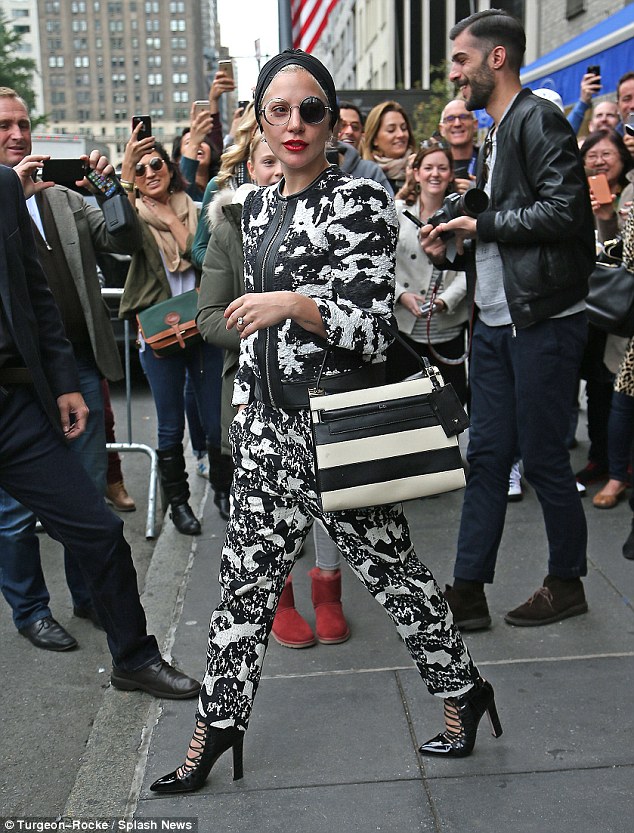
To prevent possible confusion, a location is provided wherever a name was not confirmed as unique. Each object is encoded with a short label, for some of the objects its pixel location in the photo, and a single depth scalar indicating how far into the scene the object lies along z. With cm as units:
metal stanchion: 583
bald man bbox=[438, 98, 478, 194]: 665
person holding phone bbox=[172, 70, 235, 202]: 584
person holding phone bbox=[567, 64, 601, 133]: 681
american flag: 888
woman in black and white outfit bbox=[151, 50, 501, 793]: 268
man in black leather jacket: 366
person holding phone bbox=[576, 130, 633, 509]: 571
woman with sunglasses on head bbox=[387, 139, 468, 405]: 571
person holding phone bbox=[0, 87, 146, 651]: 420
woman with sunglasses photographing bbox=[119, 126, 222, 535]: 555
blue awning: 962
